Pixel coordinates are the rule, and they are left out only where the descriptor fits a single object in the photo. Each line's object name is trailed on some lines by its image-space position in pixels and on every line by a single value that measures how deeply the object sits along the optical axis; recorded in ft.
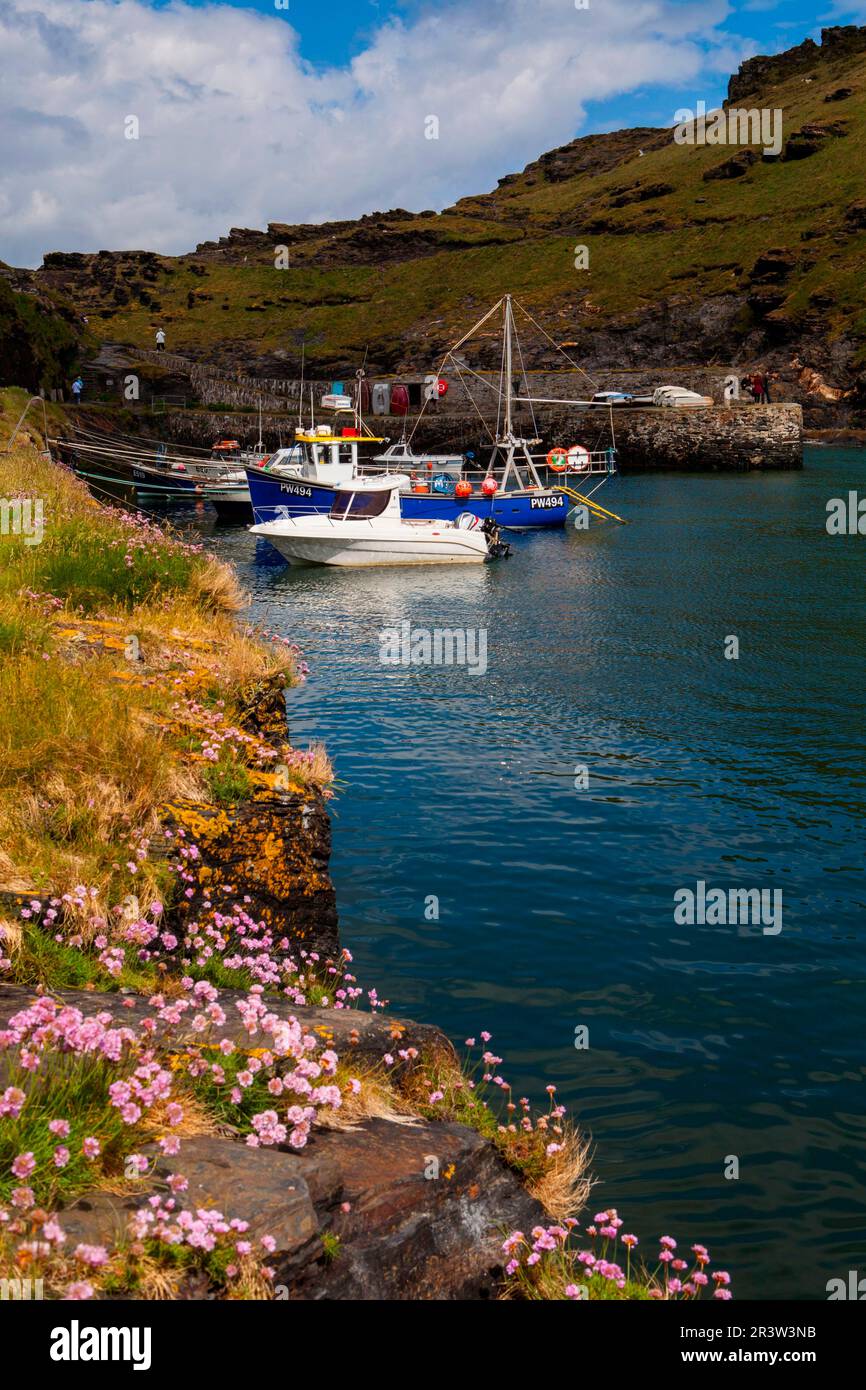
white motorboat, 124.36
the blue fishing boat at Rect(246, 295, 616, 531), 152.66
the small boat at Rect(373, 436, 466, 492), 188.36
